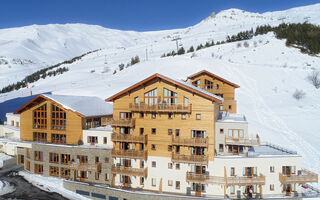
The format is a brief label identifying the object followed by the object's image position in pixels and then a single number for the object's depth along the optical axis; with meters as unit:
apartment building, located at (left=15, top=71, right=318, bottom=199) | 23.66
